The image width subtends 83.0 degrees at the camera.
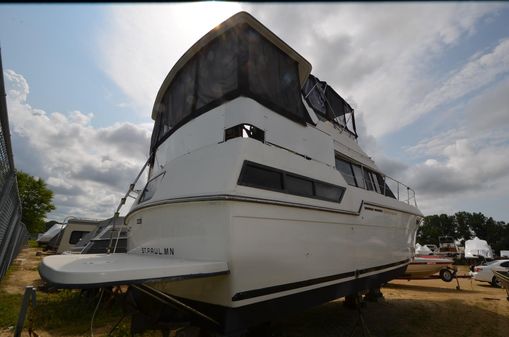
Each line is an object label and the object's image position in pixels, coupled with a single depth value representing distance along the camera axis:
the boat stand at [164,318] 2.84
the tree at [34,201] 34.16
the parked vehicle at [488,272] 13.56
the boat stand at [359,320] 4.73
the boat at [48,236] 23.58
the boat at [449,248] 33.88
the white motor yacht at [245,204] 2.70
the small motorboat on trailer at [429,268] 12.26
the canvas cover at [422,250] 26.40
